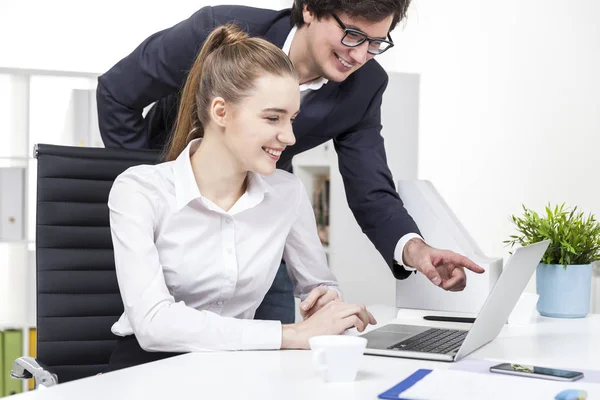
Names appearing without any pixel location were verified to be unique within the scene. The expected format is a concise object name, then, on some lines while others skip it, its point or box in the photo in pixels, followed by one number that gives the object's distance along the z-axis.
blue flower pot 2.88
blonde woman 2.36
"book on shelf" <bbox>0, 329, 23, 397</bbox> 4.70
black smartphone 2.13
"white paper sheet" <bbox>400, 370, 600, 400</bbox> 2.01
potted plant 2.88
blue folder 2.00
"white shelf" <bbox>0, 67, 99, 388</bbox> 4.86
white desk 2.01
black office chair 2.76
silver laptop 2.28
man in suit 2.73
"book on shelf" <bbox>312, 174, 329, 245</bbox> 5.13
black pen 2.78
